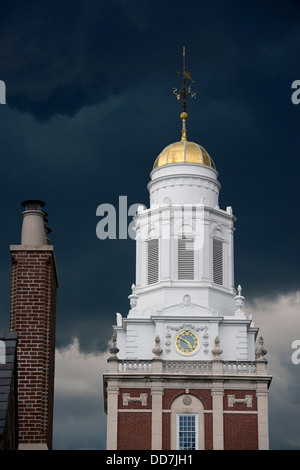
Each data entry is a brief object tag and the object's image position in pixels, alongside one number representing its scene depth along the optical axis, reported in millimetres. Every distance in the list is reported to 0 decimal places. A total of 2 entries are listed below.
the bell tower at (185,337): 70625
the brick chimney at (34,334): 28781
